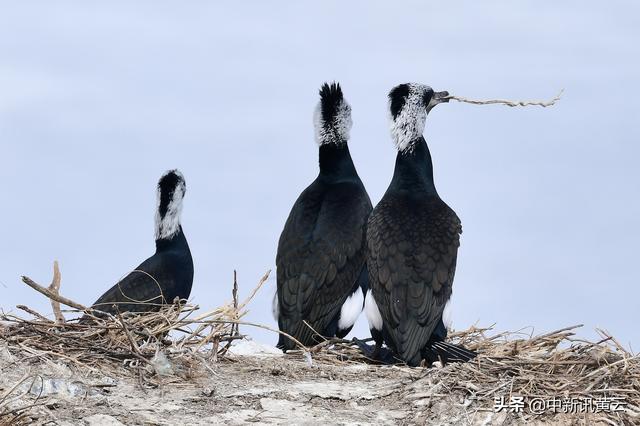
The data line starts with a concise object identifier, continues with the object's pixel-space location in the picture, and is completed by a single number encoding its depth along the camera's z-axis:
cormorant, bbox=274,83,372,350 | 20.23
